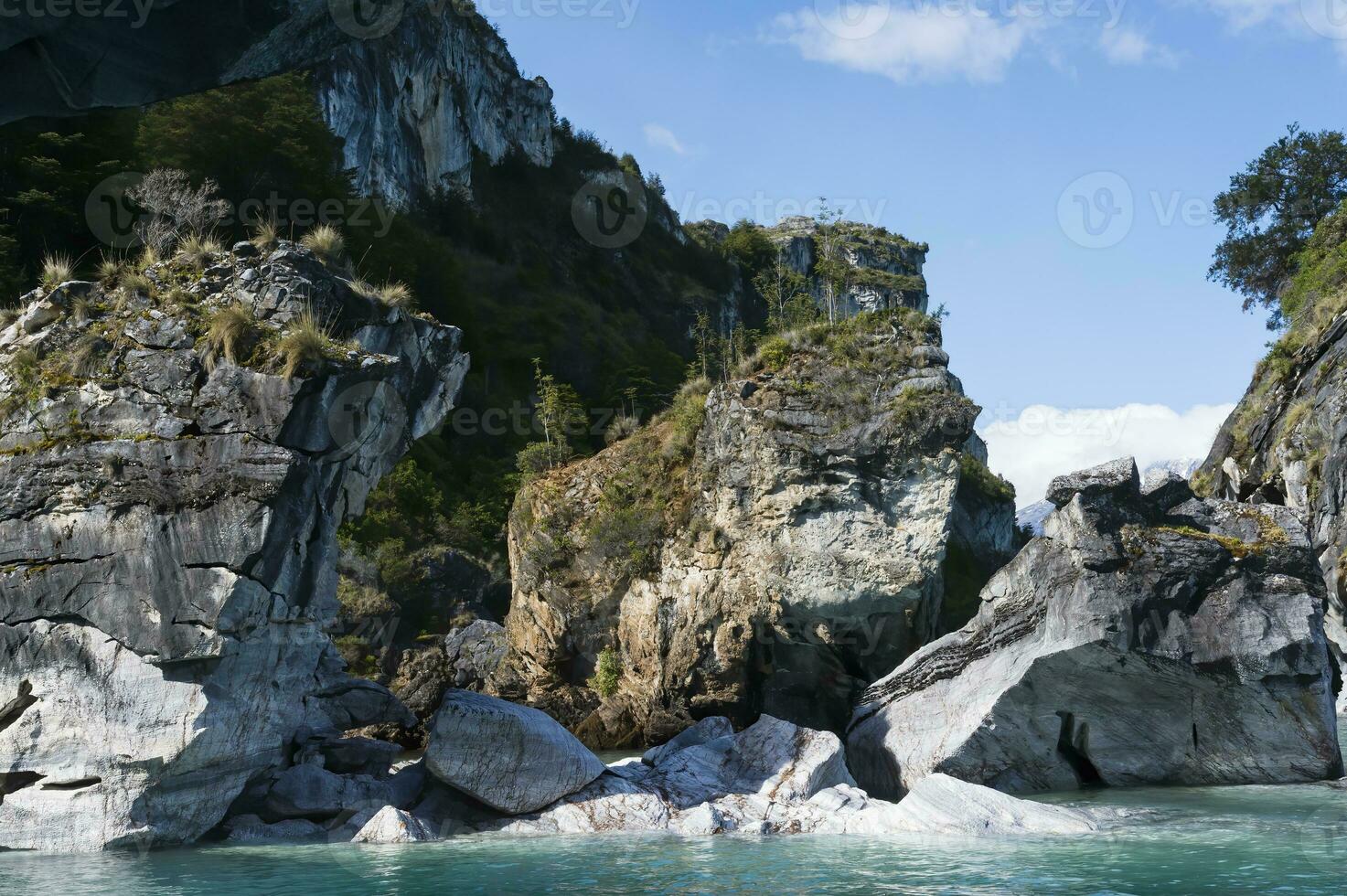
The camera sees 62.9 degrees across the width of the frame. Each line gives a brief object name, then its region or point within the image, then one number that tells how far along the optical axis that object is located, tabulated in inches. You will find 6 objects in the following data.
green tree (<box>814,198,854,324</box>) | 1553.8
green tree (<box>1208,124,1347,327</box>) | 1477.6
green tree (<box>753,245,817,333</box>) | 1569.5
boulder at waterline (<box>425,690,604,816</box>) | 644.1
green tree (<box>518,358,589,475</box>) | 1391.5
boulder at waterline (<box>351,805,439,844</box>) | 605.6
